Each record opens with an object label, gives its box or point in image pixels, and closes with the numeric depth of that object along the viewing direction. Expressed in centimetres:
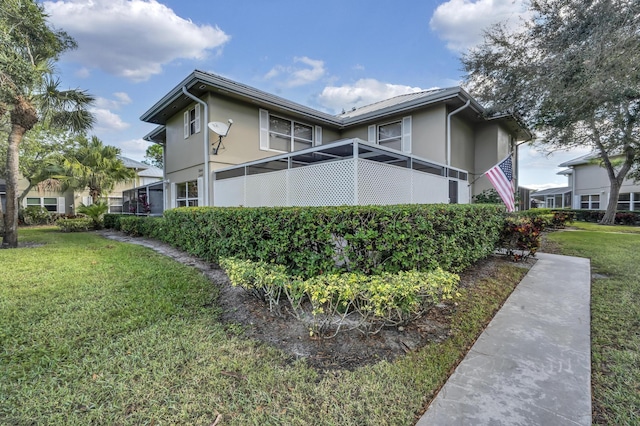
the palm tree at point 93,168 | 1766
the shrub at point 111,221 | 1414
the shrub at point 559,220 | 1411
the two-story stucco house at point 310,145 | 672
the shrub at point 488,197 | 1262
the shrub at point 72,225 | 1434
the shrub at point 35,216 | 1909
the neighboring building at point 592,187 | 2222
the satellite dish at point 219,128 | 894
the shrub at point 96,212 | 1480
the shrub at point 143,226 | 977
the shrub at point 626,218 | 1953
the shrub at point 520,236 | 683
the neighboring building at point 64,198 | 2193
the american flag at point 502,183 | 806
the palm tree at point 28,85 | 762
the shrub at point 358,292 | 308
